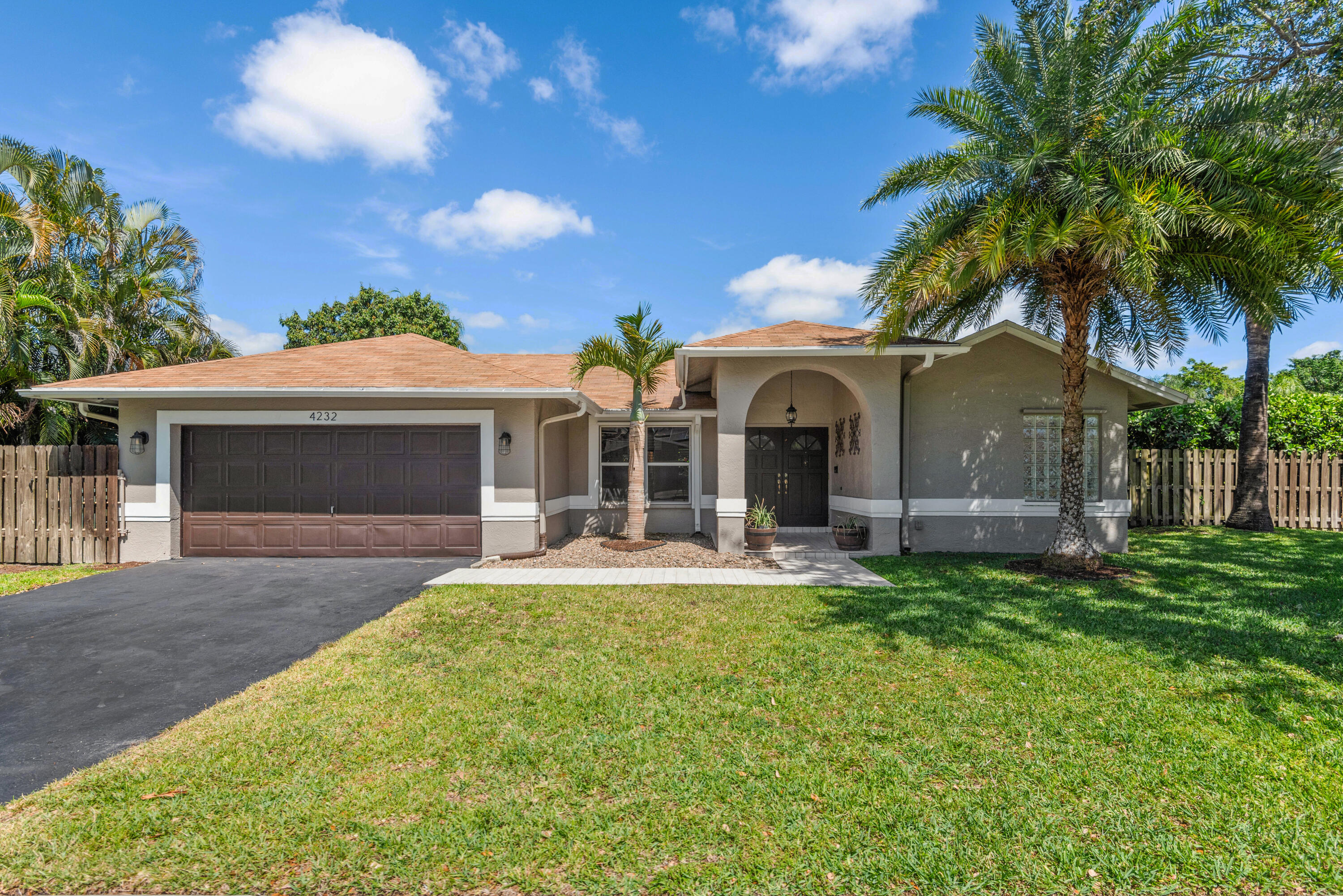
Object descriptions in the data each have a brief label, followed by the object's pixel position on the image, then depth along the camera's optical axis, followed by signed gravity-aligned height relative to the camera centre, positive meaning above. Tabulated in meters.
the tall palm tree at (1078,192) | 7.32 +3.50
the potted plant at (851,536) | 10.48 -1.53
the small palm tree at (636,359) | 9.99 +1.58
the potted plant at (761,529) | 10.12 -1.37
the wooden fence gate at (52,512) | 9.65 -1.06
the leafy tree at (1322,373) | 29.94 +4.17
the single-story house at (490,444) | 9.85 +0.09
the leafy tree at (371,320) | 30.06 +6.76
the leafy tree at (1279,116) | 7.65 +5.34
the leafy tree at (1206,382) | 24.29 +3.12
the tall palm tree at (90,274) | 12.00 +3.98
